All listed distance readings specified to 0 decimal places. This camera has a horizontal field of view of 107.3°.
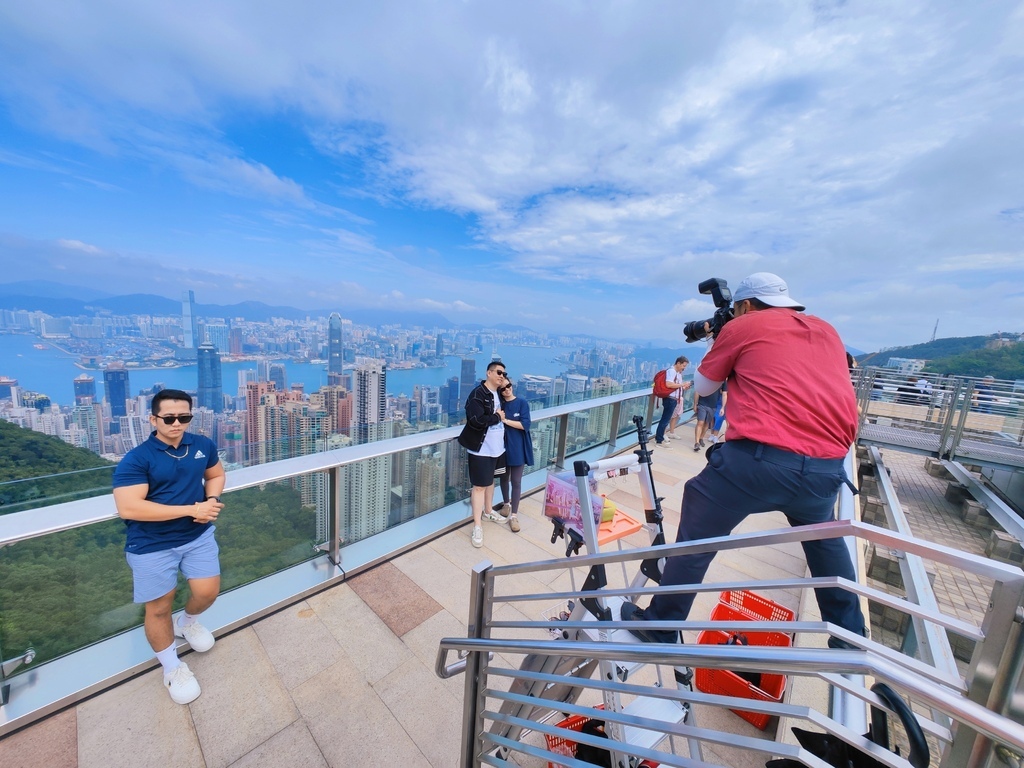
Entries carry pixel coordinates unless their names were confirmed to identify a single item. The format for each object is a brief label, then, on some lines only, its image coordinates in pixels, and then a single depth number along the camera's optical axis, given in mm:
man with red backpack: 7230
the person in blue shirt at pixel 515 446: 3896
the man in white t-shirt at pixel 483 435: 3633
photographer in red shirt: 1684
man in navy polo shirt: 2055
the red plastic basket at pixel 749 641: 2084
